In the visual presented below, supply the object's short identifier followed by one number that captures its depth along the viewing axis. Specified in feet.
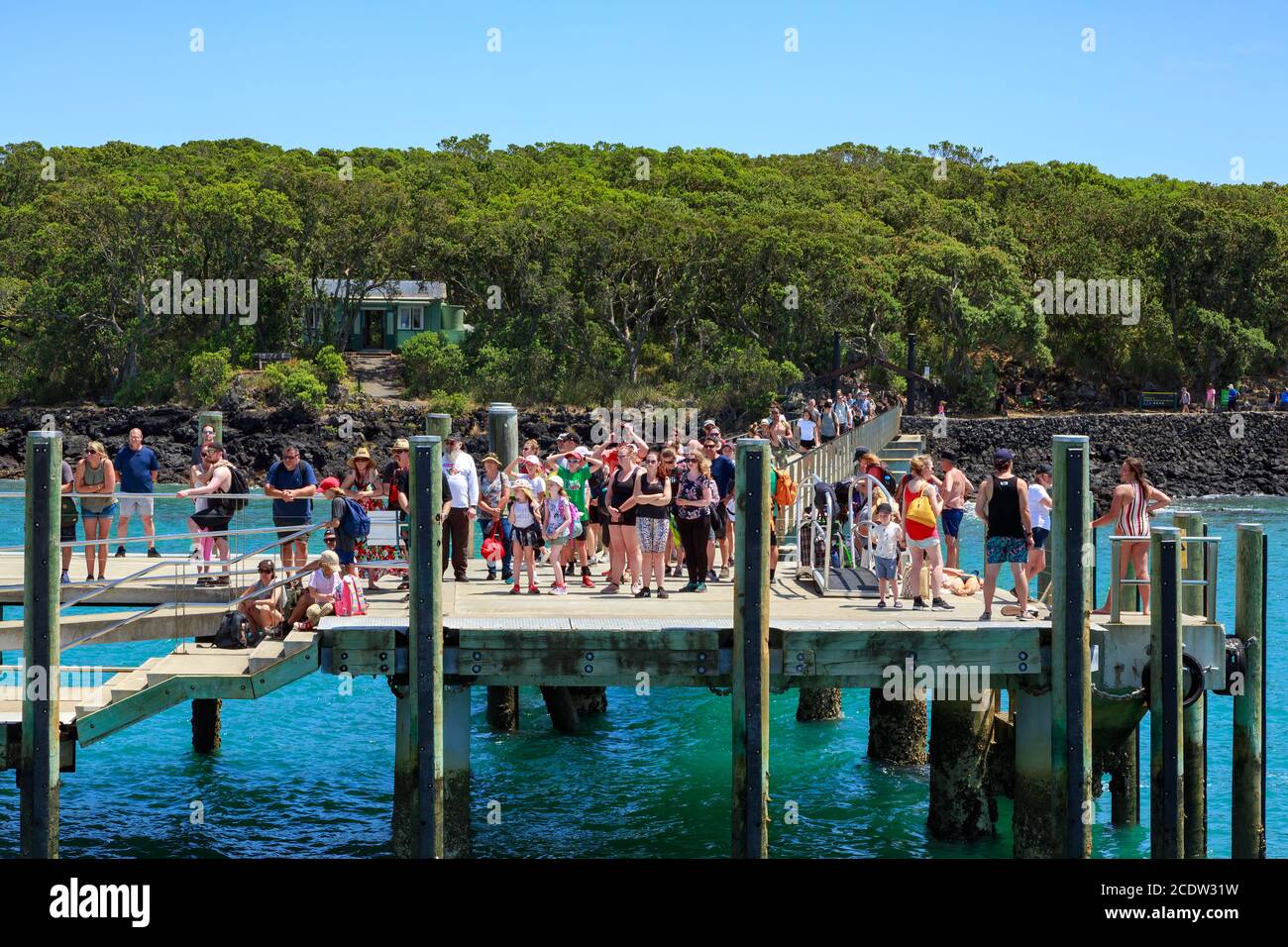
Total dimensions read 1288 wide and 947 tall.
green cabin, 248.32
